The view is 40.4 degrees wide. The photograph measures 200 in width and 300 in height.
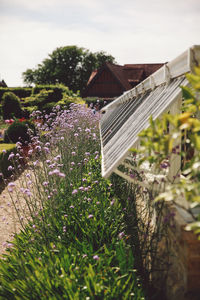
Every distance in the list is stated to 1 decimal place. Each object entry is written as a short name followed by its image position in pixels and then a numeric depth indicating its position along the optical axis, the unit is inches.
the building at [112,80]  1328.7
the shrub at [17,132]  415.2
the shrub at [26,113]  845.8
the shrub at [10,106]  740.0
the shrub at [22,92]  1102.4
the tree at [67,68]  2201.0
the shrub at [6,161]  291.6
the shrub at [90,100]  1201.3
